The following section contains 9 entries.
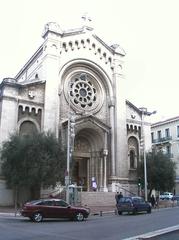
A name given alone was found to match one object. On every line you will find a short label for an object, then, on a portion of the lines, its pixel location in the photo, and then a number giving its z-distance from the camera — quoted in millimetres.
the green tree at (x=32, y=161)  20096
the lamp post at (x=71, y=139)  18984
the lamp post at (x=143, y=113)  29833
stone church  24801
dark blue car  17940
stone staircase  23126
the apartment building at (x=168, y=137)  41292
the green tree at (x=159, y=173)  26386
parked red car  14356
